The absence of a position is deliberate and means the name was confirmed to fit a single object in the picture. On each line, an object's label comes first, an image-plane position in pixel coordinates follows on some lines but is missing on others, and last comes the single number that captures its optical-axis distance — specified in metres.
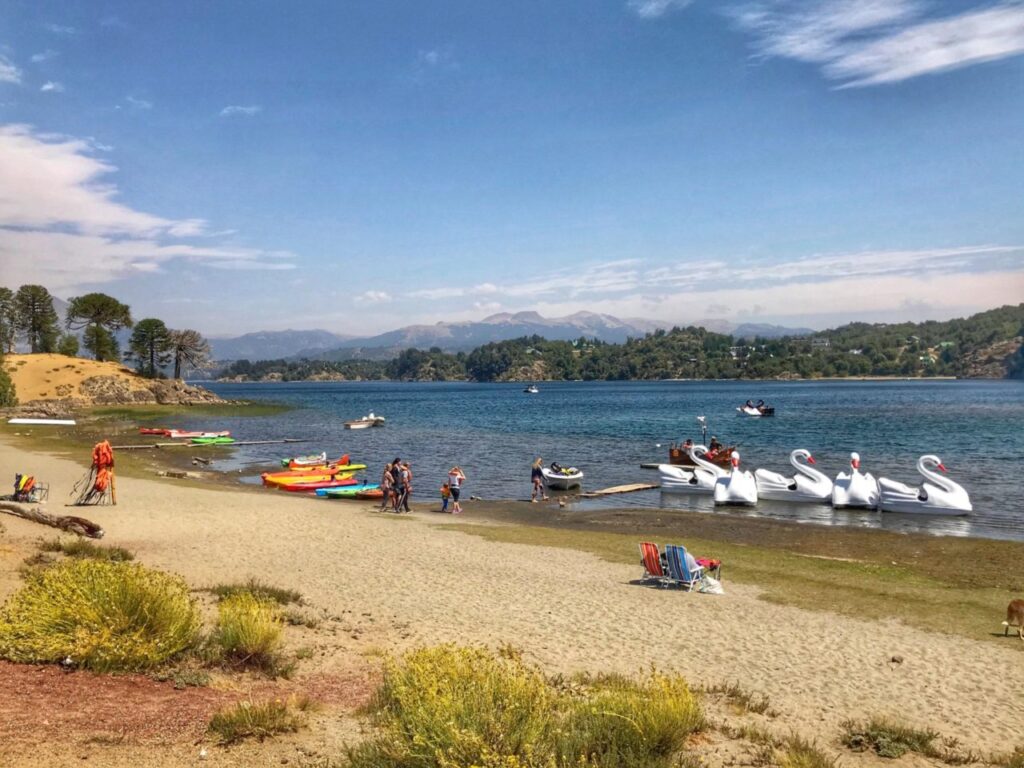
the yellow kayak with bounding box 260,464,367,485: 34.03
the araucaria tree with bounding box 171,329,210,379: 128.50
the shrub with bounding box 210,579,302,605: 12.17
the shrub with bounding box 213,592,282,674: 8.95
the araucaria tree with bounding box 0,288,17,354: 110.50
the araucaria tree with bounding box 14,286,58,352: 112.75
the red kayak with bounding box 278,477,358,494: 33.16
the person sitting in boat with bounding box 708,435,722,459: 38.77
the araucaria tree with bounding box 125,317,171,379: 120.06
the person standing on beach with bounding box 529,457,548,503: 29.38
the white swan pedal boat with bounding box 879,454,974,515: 25.86
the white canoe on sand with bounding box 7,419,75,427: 64.44
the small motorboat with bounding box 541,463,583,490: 33.06
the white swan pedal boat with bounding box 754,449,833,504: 28.84
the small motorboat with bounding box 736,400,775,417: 79.94
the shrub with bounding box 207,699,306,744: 6.74
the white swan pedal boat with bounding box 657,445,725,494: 32.06
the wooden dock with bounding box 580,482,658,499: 31.52
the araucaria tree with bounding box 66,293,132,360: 116.91
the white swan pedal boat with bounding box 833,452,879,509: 27.61
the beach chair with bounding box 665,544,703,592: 14.84
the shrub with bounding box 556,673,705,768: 6.05
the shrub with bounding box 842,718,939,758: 7.41
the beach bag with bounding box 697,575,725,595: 14.59
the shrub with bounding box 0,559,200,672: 8.30
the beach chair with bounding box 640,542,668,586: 15.15
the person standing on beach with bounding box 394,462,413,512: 26.59
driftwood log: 17.56
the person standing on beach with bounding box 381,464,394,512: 27.16
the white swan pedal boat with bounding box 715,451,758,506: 29.00
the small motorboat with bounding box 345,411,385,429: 72.27
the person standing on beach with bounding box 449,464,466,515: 26.56
